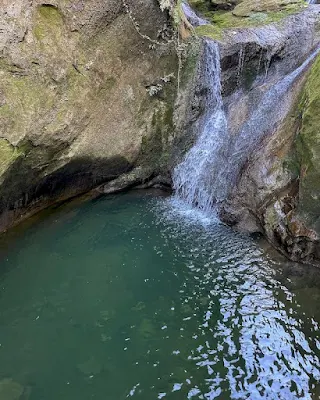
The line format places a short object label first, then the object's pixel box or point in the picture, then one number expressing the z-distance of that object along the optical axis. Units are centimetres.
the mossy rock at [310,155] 574
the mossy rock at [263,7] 1045
